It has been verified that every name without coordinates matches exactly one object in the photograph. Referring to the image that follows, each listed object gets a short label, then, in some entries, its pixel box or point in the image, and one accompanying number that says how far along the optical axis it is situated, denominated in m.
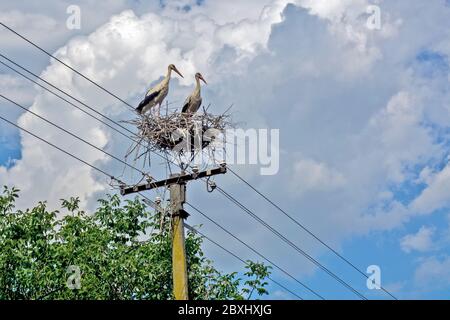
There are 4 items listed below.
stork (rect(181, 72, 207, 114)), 19.08
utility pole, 14.97
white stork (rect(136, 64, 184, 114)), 19.08
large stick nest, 17.17
